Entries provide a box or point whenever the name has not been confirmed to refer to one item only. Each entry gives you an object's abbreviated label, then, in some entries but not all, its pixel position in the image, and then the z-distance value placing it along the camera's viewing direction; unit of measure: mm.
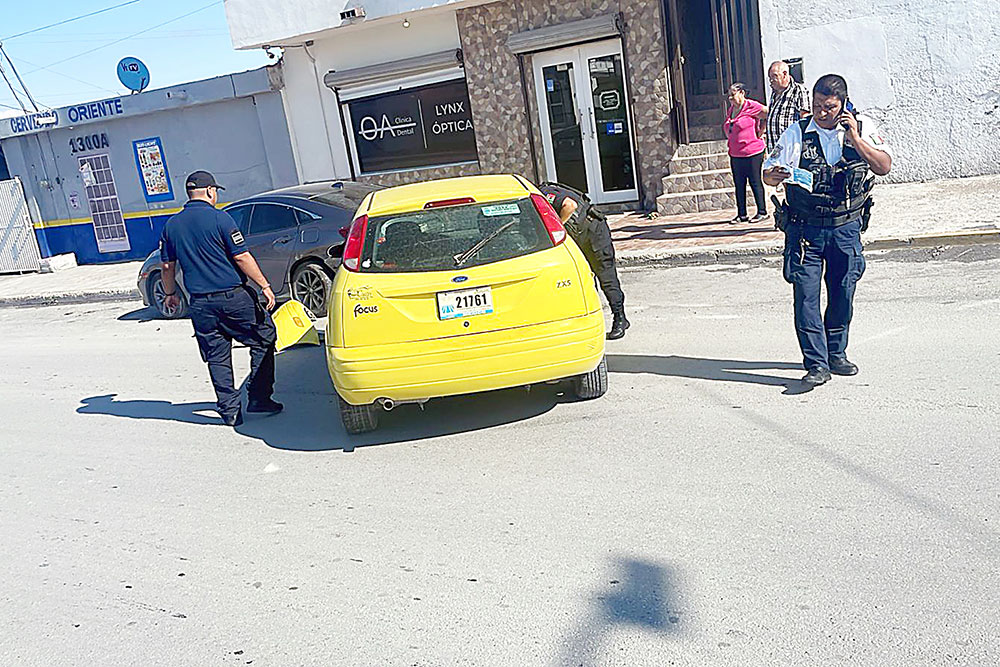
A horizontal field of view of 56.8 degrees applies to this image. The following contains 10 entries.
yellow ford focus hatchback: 5504
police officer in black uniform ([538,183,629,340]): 7055
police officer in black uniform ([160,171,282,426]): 6312
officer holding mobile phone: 5527
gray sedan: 10148
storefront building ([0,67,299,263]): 17828
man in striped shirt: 10148
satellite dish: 18844
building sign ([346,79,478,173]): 16000
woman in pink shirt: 11625
